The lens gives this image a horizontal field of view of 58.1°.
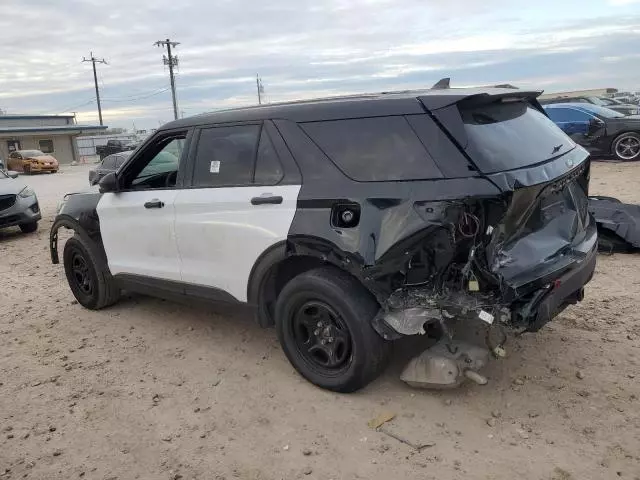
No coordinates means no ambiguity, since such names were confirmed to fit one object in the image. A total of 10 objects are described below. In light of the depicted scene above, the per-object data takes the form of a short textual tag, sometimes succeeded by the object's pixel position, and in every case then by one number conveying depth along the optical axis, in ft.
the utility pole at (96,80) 225.76
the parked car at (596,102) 64.44
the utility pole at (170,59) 183.11
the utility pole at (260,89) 264.97
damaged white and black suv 10.39
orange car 120.37
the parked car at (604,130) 49.14
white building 162.91
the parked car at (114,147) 135.48
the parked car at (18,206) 33.88
